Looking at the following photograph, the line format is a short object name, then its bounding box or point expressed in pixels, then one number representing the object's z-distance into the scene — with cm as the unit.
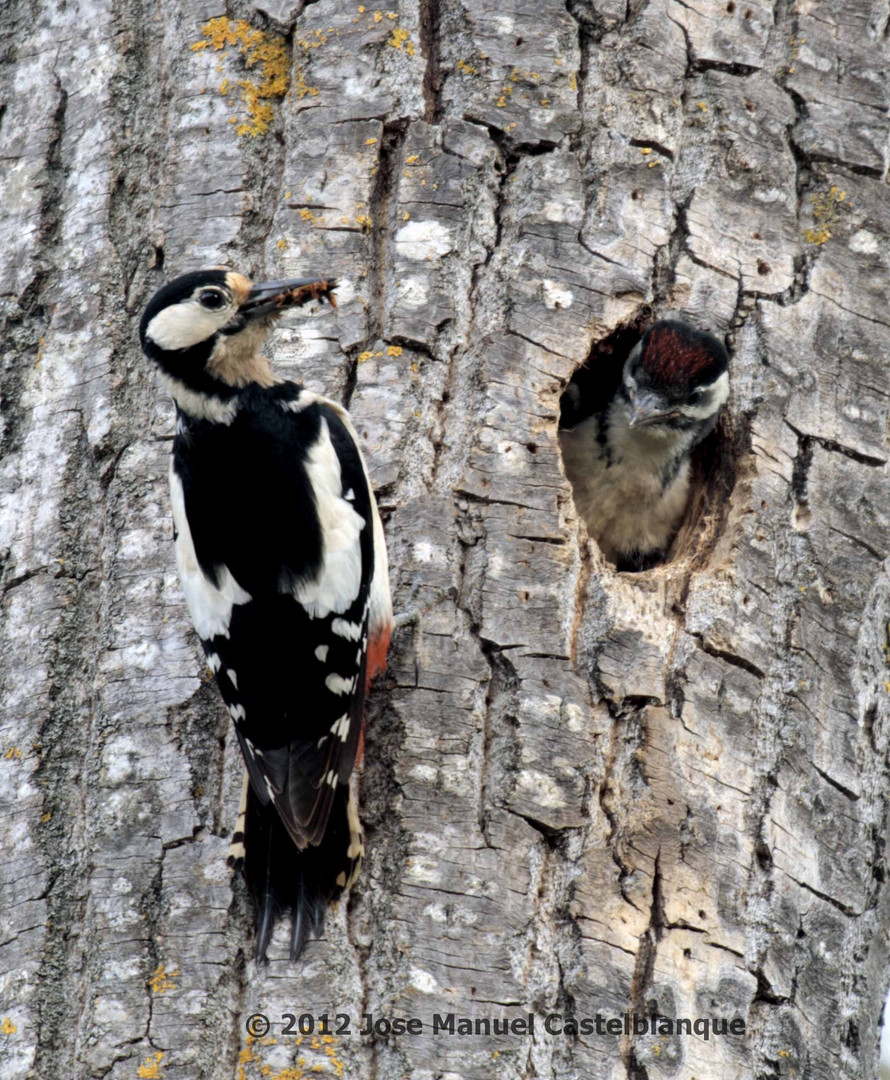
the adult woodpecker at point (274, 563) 637
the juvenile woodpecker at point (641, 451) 841
